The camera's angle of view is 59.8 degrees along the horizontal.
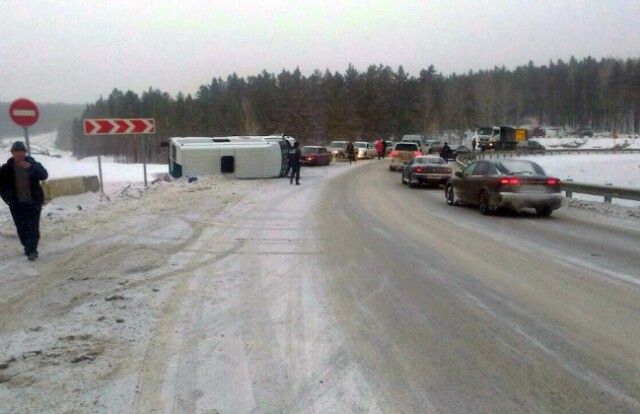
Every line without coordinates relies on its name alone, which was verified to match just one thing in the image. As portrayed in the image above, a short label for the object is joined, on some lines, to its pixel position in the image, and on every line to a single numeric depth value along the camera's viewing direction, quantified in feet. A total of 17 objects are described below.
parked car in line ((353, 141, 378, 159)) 178.19
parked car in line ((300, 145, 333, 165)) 128.57
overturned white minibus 81.00
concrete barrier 49.75
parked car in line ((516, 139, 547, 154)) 184.55
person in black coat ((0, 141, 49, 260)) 26.17
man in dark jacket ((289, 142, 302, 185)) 77.05
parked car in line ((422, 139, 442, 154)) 166.61
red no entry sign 36.09
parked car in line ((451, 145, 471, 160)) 162.98
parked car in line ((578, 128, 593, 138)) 340.94
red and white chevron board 60.70
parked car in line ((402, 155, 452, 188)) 76.74
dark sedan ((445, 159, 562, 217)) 45.37
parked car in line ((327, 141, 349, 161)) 161.00
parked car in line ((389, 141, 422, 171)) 114.11
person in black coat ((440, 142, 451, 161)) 128.36
